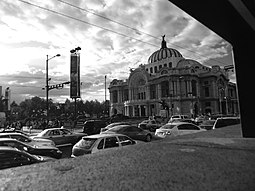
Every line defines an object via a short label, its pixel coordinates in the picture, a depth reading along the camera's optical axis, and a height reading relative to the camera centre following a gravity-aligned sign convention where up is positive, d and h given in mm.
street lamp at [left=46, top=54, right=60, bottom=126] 29520 +4887
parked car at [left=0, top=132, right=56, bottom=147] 11613 -1463
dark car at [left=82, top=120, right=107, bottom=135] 20352 -1366
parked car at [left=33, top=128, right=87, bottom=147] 14617 -1591
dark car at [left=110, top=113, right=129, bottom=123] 50981 -1653
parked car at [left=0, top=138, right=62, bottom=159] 9123 -1661
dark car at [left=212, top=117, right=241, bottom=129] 17223 -948
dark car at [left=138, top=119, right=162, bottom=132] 28375 -1912
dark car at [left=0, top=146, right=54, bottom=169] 6377 -1343
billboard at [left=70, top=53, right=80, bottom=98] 30453 +5306
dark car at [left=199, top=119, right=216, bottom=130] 20141 -1326
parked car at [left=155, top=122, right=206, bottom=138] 15133 -1294
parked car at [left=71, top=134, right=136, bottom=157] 8703 -1285
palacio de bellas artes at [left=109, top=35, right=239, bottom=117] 76188 +8452
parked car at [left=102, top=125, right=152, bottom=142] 15430 -1448
